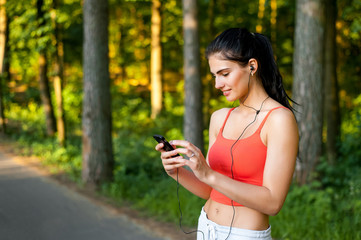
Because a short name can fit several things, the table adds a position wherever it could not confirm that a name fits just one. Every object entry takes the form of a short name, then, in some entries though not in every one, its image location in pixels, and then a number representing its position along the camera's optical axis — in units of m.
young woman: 1.76
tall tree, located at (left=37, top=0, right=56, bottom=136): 12.65
